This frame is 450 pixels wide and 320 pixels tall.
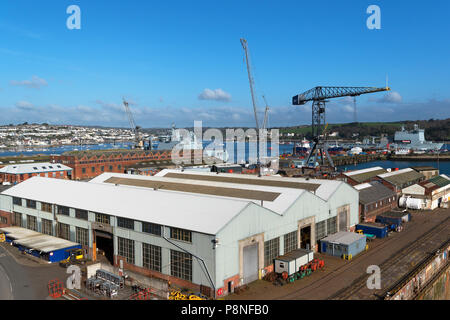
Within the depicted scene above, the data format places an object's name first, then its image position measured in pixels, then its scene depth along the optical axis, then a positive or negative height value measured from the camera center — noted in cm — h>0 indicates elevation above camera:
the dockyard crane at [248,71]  7418 +1465
